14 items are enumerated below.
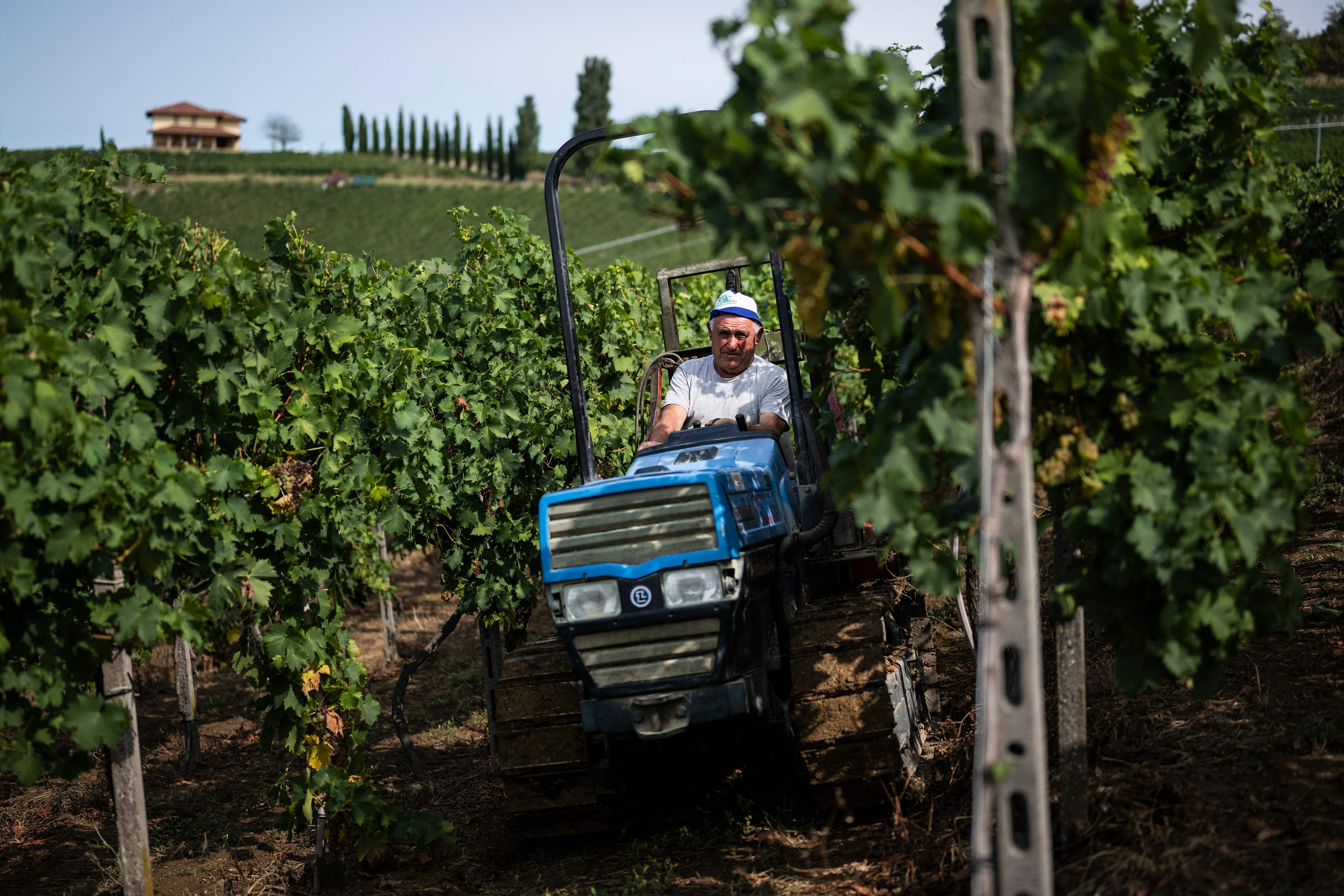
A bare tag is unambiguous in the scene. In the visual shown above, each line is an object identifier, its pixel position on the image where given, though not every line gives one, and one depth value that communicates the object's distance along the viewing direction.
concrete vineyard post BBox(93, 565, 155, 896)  4.06
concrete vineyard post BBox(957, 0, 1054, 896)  2.61
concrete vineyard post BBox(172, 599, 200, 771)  7.31
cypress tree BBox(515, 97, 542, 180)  85.44
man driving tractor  5.50
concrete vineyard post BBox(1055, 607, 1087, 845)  3.48
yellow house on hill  93.31
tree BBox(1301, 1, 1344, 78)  35.56
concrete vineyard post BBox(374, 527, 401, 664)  10.09
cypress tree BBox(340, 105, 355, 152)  85.38
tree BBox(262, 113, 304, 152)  113.19
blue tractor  4.03
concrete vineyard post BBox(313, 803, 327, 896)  4.72
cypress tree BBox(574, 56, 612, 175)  93.81
